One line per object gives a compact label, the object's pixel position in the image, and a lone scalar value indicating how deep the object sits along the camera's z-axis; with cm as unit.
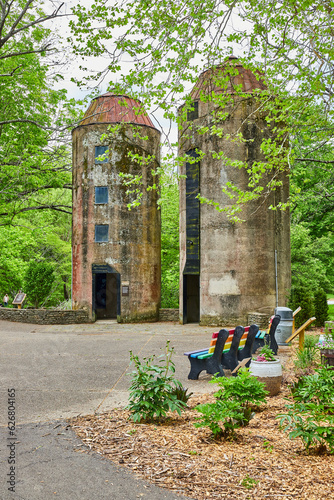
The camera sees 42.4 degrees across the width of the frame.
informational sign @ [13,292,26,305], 2681
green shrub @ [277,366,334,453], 452
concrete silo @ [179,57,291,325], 1970
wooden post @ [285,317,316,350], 1094
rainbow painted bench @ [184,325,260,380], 870
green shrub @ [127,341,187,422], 573
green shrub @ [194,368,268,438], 509
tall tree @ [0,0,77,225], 1464
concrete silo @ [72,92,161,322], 2344
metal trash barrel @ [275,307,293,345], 1319
